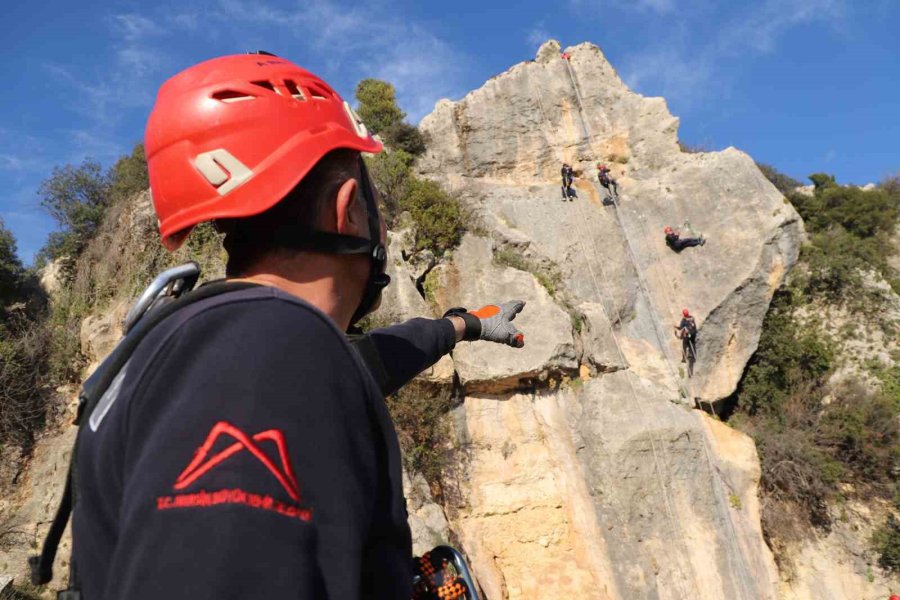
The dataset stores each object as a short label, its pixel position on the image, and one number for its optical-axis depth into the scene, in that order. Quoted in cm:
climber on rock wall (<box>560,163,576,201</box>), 1395
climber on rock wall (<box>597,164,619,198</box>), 1420
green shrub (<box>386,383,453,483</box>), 915
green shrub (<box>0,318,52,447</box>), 954
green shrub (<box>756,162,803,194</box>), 2027
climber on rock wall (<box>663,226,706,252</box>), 1319
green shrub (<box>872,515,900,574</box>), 1072
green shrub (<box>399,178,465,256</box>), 1159
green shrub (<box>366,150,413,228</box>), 1249
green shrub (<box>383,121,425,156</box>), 1520
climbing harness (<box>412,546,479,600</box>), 161
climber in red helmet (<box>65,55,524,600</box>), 59
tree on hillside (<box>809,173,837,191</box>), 1933
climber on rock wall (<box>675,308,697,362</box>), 1197
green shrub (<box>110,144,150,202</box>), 1312
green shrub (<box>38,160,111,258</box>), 1304
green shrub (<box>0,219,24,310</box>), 1164
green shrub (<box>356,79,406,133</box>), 1598
